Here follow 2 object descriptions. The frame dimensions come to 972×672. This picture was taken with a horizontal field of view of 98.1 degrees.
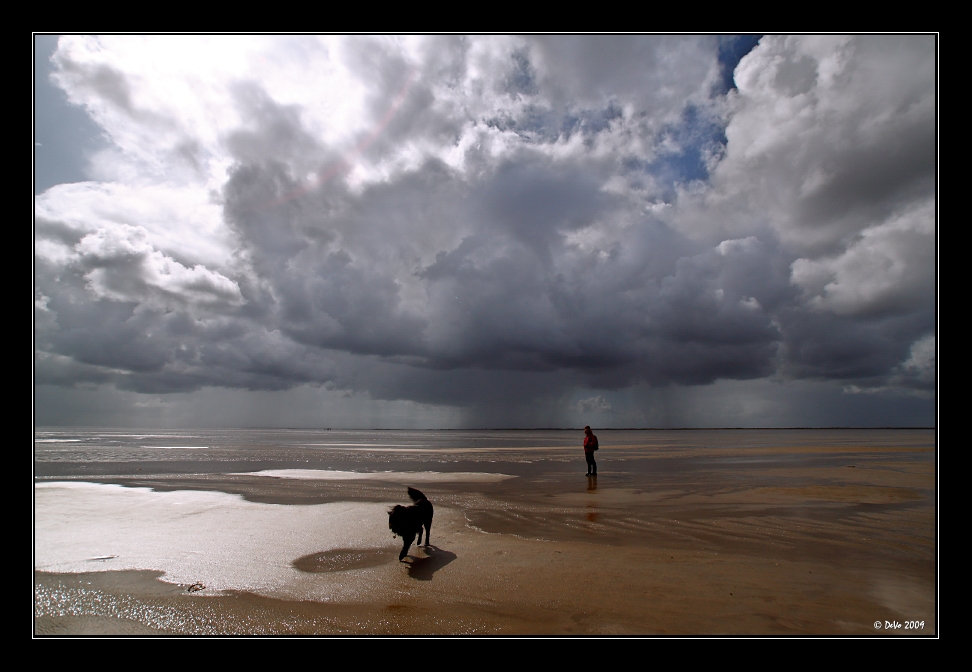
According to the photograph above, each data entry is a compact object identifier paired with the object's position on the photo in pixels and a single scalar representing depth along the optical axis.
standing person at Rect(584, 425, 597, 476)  17.03
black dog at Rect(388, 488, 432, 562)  6.63
